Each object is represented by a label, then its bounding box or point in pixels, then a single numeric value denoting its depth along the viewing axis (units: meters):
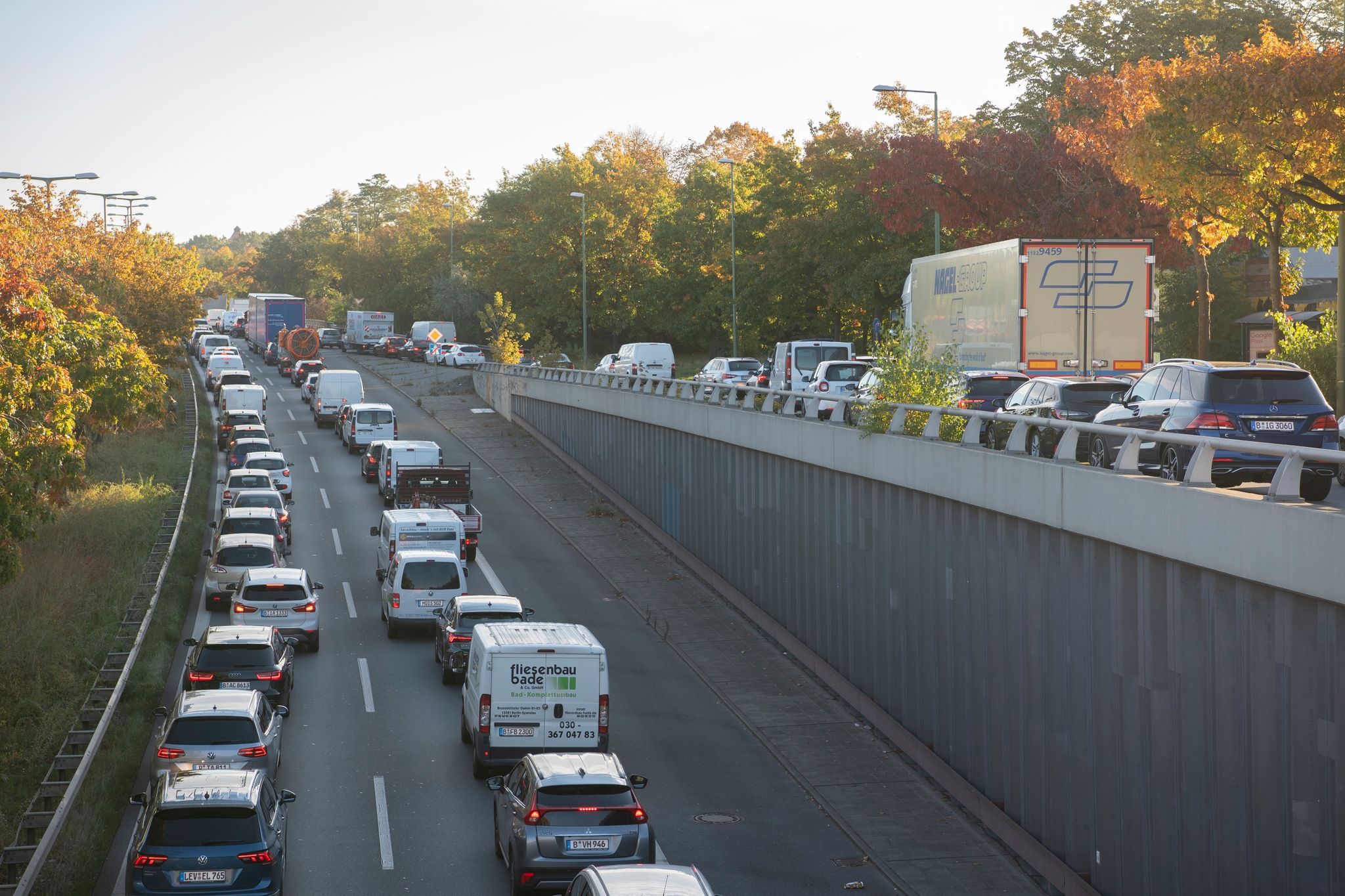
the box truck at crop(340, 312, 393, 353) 99.19
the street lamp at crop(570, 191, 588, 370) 71.00
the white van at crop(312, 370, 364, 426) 58.91
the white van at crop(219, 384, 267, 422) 57.41
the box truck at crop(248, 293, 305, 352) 85.25
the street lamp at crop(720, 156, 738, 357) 57.70
